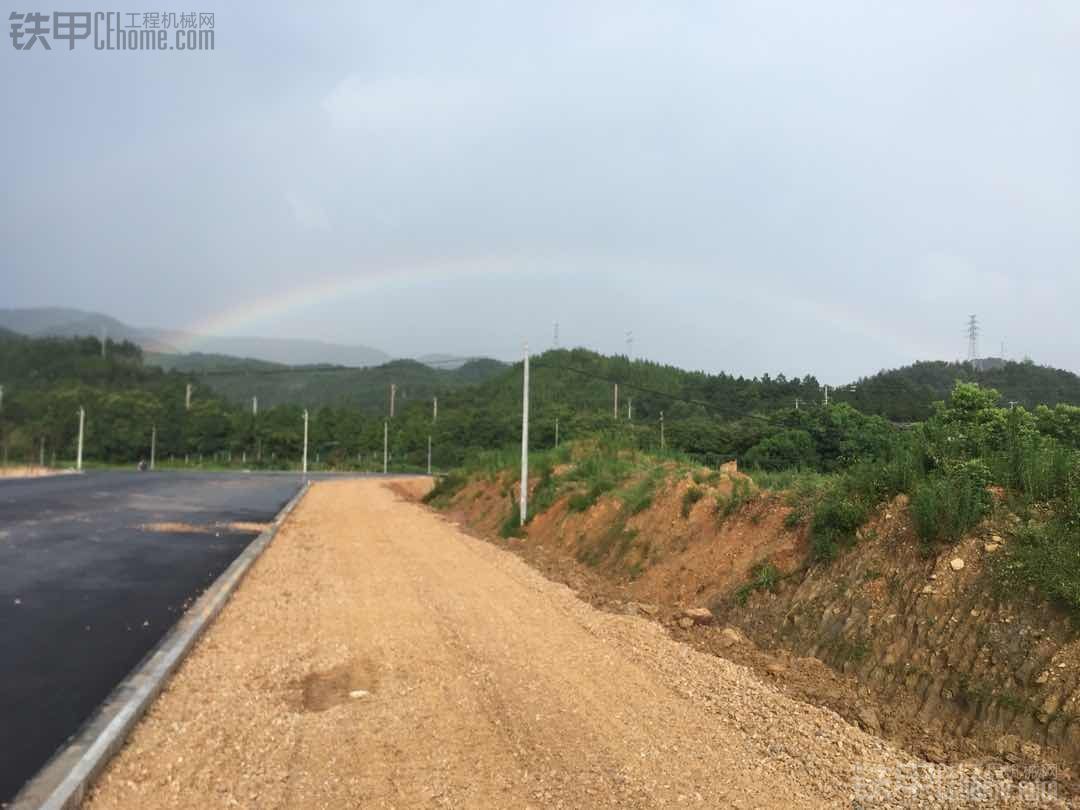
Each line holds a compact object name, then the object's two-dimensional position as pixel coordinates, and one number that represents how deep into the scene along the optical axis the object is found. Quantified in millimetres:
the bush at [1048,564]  5691
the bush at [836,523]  8398
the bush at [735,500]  11266
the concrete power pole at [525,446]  19250
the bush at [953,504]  7152
